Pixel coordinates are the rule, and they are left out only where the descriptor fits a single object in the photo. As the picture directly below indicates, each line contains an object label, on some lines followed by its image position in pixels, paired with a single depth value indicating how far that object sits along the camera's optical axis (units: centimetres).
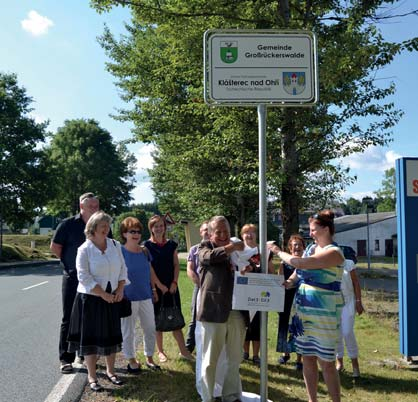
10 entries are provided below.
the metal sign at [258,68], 408
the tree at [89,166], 5347
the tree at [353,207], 13073
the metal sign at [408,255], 648
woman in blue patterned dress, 422
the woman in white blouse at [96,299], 501
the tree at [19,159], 3178
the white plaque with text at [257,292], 411
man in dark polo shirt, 579
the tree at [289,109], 1008
